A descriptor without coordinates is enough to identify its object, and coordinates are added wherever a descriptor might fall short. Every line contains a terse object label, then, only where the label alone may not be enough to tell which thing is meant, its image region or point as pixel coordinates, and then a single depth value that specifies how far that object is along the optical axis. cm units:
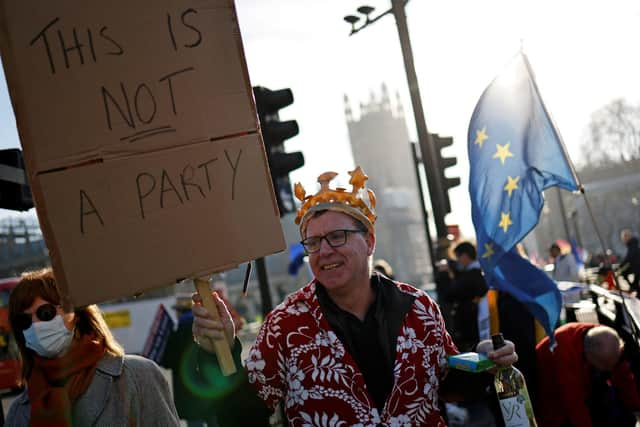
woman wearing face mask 281
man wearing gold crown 265
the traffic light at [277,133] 597
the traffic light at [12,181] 410
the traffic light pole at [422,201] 1094
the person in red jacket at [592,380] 421
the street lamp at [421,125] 837
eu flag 497
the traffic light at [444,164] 901
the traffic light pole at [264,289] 629
